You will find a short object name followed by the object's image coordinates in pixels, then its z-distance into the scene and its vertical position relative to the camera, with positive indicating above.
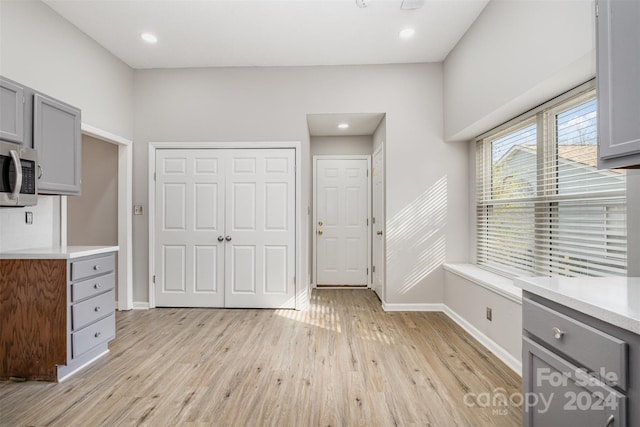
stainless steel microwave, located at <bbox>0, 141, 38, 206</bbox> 1.99 +0.26
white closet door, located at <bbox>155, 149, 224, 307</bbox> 3.83 -0.14
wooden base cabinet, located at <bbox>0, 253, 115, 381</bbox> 2.20 -0.73
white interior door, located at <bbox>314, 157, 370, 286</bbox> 4.98 -0.05
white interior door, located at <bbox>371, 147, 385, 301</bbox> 4.07 -0.10
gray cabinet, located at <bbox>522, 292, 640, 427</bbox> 0.91 -0.53
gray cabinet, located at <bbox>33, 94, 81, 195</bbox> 2.30 +0.55
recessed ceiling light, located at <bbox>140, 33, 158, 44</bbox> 3.14 +1.81
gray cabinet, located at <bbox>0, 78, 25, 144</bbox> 2.01 +0.68
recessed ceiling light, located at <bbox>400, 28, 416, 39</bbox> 3.04 +1.80
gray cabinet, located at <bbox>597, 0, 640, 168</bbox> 1.15 +0.52
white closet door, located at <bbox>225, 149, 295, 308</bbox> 3.81 -0.16
